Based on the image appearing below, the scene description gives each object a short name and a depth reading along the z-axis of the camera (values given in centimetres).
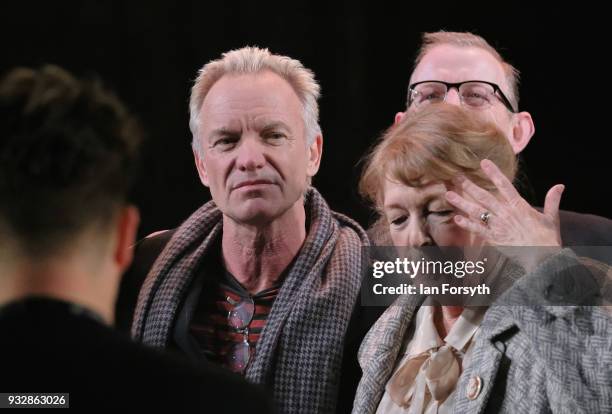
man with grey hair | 486
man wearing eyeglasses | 549
